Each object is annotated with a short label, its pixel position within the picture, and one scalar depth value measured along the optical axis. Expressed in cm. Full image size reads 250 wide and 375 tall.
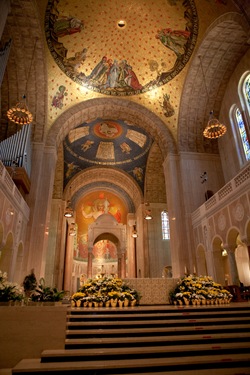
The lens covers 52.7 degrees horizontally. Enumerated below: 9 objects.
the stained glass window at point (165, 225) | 2139
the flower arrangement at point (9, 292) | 538
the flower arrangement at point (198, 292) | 805
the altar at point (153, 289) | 914
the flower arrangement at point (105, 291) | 767
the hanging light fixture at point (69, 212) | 1319
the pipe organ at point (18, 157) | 1093
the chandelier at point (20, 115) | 945
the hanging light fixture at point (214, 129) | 1076
